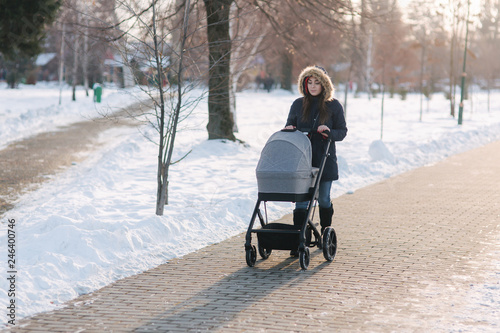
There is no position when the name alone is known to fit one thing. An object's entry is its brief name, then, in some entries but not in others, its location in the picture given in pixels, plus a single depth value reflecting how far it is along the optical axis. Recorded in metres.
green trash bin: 35.08
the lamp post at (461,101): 26.39
